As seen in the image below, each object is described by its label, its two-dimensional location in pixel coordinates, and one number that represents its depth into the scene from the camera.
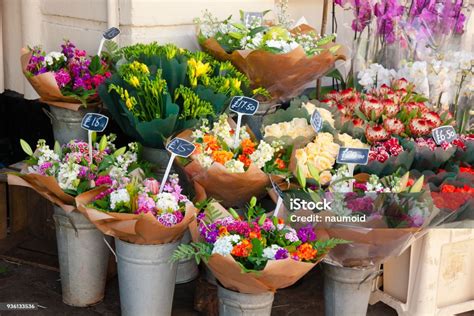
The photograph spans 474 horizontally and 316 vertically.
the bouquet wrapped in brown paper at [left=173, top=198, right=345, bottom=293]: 2.92
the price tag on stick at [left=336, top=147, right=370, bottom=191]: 3.20
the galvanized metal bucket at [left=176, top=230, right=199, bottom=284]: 3.99
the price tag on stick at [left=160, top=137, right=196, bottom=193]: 3.16
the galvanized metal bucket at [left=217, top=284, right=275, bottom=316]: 3.10
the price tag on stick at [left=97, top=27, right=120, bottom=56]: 3.87
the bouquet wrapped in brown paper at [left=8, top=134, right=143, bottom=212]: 3.43
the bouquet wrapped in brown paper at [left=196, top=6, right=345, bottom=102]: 3.98
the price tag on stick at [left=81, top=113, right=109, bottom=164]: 3.43
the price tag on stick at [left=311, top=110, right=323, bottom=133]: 3.49
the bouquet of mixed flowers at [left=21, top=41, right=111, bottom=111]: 3.80
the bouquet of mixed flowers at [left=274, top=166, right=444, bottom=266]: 3.15
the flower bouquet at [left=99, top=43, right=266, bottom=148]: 3.50
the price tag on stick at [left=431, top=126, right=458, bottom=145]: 3.62
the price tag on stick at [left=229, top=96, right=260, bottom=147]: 3.46
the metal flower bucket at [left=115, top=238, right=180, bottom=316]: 3.28
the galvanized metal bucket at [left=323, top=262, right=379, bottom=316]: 3.39
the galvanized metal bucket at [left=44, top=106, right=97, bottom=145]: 3.94
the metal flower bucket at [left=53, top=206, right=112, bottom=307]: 3.58
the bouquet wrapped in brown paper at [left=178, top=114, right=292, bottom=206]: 3.30
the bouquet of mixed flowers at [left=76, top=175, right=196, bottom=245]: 3.12
